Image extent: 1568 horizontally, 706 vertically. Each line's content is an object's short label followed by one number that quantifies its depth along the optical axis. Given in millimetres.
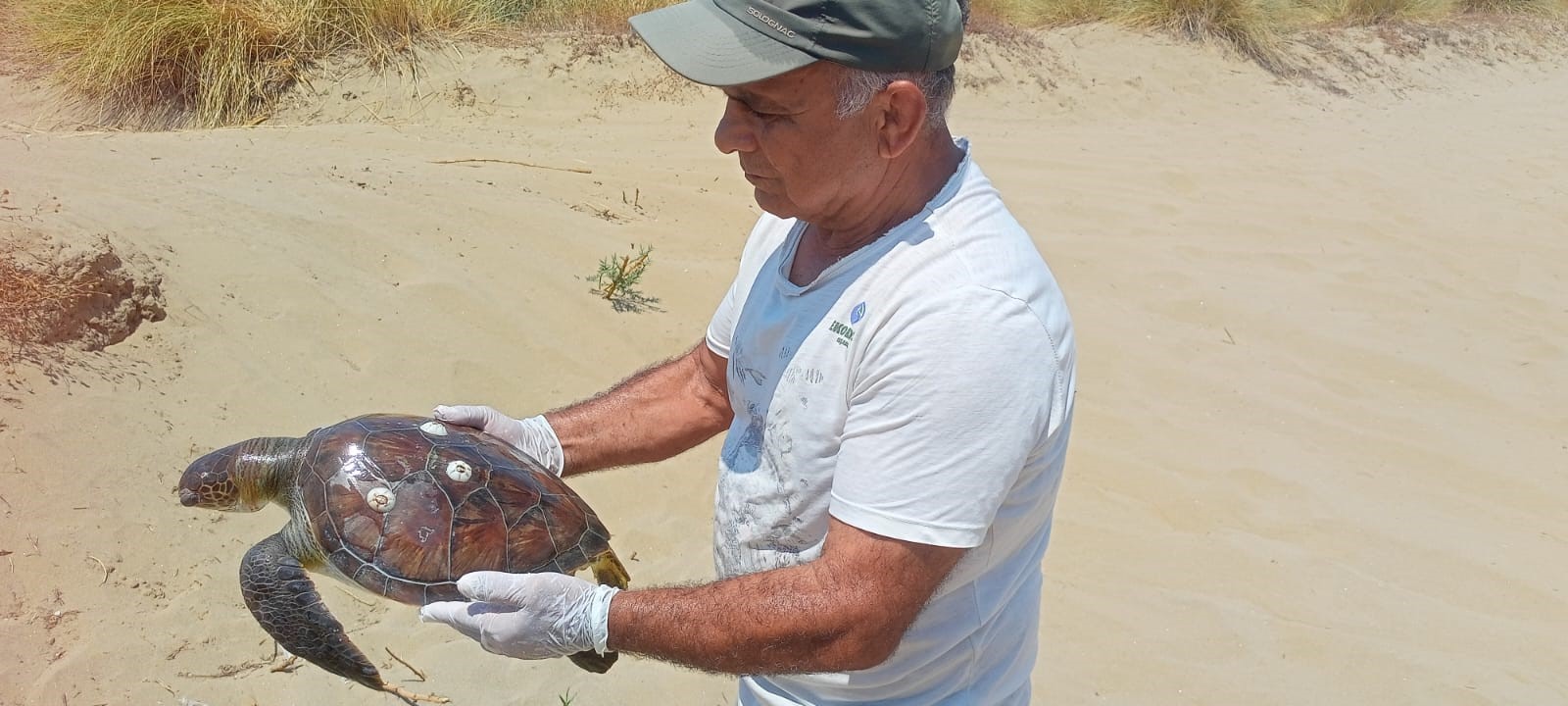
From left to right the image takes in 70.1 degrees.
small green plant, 4730
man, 1435
